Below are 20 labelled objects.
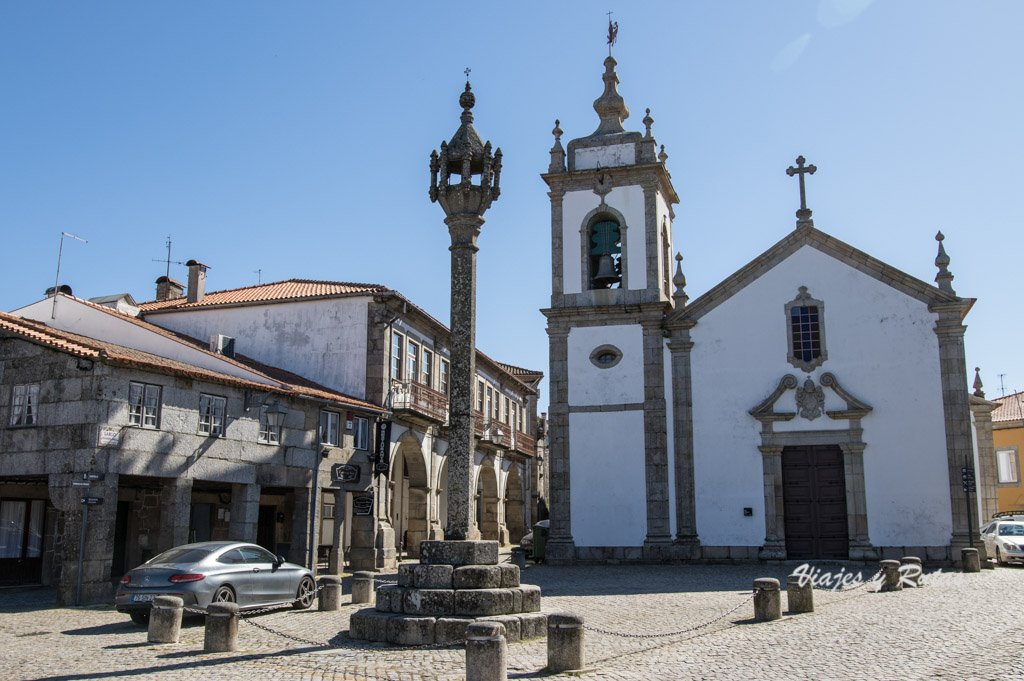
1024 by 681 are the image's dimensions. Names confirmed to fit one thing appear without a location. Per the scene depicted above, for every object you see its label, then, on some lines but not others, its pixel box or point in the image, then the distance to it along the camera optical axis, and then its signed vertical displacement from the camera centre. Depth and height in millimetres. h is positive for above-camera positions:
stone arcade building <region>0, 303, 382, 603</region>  16016 +1113
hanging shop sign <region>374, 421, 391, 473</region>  22922 +1412
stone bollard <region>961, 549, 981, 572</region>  18688 -1117
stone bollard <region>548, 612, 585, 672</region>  8180 -1269
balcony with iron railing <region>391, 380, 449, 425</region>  24016 +2871
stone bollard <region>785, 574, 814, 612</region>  12336 -1238
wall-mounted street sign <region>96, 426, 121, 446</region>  15961 +1166
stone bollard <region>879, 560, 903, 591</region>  15547 -1174
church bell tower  22484 +4070
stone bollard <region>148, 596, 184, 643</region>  10547 -1373
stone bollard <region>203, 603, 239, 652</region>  9672 -1349
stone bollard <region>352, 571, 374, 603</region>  14148 -1323
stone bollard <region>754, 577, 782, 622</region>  11656 -1203
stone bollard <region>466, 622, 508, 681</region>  7379 -1240
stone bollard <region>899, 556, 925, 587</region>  16078 -1195
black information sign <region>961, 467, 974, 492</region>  20141 +613
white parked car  20391 -794
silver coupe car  12359 -1082
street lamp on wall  19750 +1836
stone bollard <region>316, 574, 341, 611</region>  13680 -1388
